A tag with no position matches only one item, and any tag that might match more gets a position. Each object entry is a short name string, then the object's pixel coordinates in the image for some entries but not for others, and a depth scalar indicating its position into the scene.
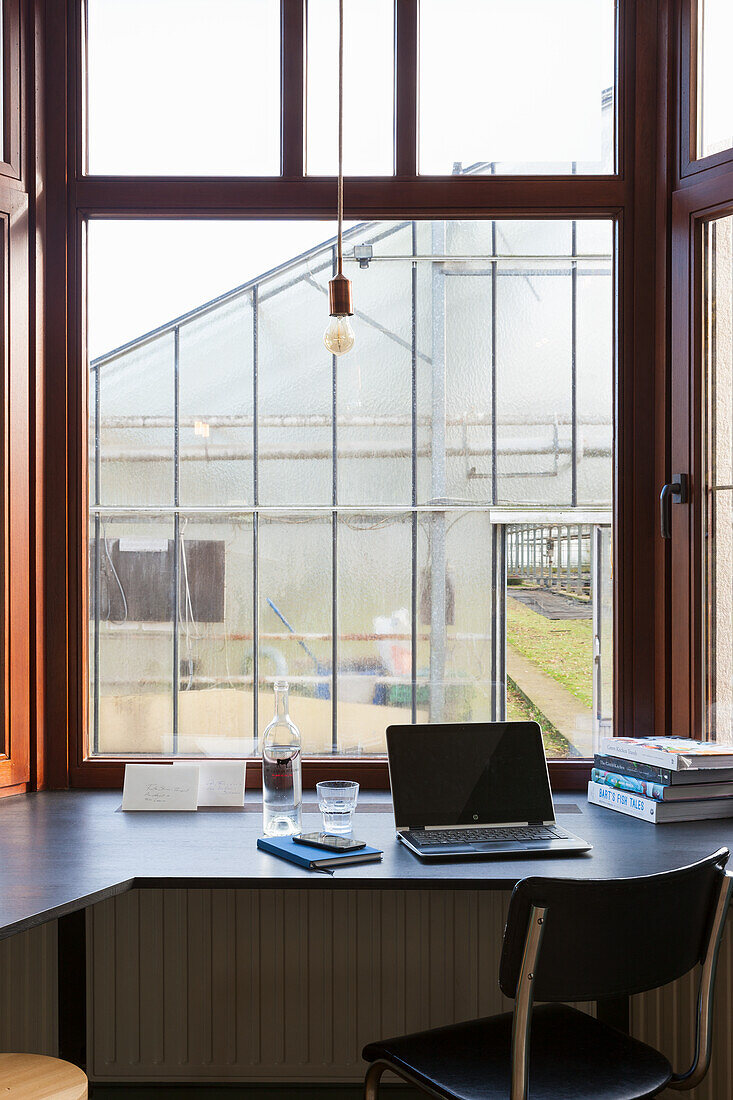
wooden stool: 1.44
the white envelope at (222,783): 2.11
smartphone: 1.70
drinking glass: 1.85
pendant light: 1.80
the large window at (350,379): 2.33
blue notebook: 1.63
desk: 1.56
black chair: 1.33
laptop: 1.87
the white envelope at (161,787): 2.08
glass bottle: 1.88
